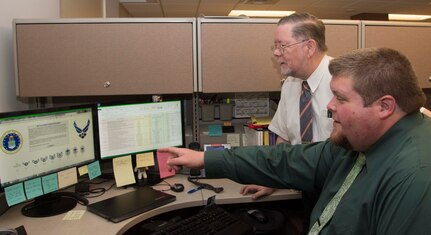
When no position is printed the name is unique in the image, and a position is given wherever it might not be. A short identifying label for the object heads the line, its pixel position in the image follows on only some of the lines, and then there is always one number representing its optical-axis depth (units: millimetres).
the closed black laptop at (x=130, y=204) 1366
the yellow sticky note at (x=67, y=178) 1473
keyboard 1351
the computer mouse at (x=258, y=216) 1671
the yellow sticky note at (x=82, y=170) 1559
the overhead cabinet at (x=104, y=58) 1717
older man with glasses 1630
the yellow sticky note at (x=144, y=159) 1735
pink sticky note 1733
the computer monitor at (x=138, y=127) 1651
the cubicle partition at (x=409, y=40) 1925
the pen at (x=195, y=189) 1647
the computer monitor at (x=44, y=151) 1309
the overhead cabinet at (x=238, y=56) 1797
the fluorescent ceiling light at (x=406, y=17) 7805
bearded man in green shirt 779
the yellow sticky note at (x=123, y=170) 1667
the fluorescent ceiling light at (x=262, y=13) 7123
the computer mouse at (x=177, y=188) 1645
